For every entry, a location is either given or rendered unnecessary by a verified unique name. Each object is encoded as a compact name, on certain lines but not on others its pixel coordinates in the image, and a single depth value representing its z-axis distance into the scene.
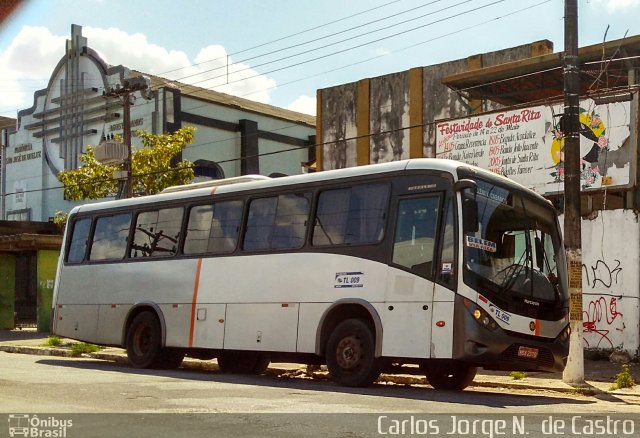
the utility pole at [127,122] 27.98
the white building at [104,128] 46.16
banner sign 19.14
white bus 12.23
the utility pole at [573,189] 14.38
